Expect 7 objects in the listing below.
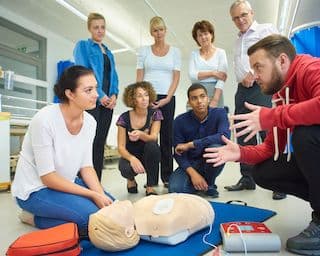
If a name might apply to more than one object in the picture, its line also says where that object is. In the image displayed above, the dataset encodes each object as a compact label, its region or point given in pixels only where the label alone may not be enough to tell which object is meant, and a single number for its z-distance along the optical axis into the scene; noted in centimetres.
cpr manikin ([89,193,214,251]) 132
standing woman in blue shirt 258
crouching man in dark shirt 237
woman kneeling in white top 161
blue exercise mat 135
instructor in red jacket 123
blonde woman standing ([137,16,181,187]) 282
